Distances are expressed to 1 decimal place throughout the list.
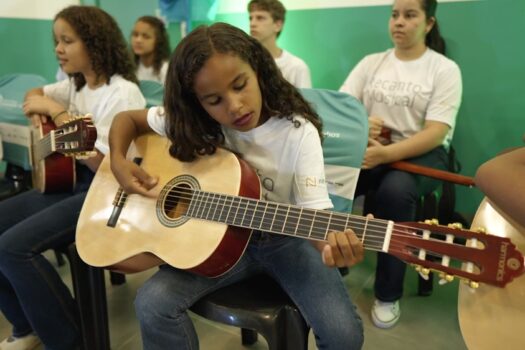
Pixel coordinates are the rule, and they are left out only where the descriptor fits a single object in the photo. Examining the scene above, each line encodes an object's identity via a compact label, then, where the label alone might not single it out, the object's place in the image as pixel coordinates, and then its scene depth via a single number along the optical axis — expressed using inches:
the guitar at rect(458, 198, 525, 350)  27.5
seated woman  58.8
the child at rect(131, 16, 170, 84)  92.4
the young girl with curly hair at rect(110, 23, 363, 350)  36.6
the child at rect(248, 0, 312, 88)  79.7
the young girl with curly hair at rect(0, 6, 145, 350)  48.3
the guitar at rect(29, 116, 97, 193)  49.2
